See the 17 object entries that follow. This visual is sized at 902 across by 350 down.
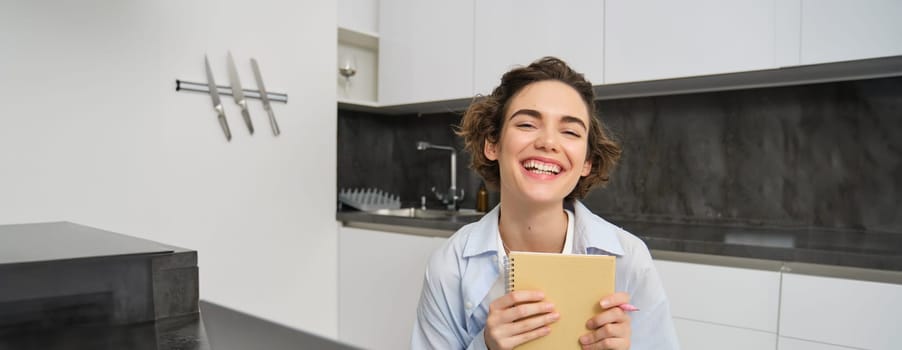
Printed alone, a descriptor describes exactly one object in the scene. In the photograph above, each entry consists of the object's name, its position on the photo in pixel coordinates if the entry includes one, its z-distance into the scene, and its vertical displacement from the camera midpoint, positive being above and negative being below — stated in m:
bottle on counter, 2.58 -0.17
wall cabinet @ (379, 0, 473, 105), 2.31 +0.50
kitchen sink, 2.64 -0.24
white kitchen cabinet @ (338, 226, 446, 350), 2.17 -0.50
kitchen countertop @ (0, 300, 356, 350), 0.53 -0.20
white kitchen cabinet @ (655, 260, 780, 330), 1.43 -0.34
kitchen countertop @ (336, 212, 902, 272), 1.33 -0.21
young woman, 1.00 -0.12
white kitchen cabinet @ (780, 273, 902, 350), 1.28 -0.35
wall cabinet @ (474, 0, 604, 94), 1.96 +0.48
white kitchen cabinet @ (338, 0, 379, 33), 2.61 +0.71
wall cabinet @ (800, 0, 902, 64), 1.45 +0.37
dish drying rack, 2.60 -0.17
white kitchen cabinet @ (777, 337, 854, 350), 1.36 -0.44
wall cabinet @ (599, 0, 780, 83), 1.64 +0.40
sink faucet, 2.70 -0.15
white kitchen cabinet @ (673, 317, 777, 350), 1.44 -0.46
